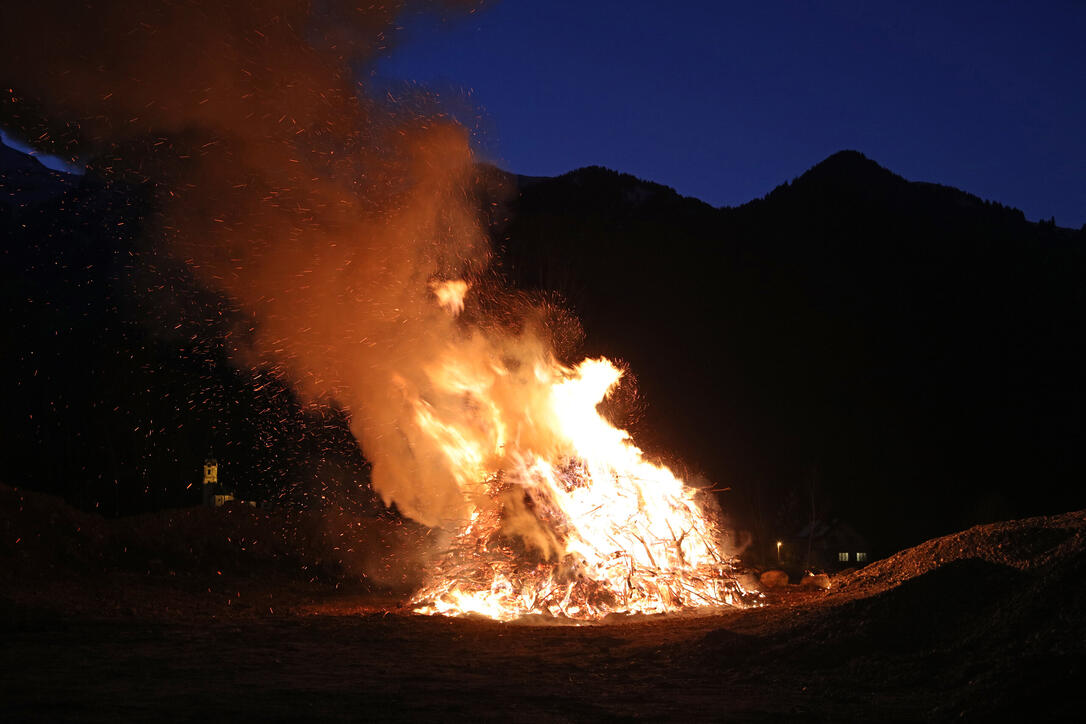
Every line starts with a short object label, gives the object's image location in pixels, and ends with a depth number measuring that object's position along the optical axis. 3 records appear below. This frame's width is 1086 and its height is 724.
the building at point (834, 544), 42.31
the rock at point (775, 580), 19.34
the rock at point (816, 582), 18.31
